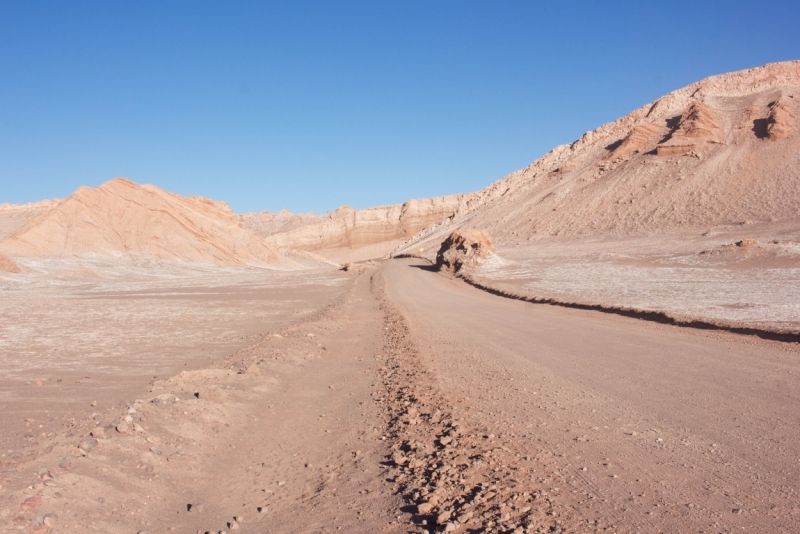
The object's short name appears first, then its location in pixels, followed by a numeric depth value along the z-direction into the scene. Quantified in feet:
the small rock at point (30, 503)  13.08
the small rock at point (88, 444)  16.72
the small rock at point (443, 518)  12.91
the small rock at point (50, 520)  12.67
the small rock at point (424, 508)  13.57
